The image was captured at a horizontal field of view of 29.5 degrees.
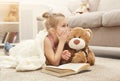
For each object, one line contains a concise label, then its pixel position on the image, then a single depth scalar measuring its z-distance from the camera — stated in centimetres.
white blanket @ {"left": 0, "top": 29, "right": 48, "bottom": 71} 122
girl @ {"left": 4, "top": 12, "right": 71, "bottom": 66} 129
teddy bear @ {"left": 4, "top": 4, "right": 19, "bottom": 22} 311
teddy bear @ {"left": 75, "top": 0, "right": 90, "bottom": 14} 271
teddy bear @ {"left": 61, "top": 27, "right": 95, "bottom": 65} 129
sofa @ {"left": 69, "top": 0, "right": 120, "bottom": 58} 176
